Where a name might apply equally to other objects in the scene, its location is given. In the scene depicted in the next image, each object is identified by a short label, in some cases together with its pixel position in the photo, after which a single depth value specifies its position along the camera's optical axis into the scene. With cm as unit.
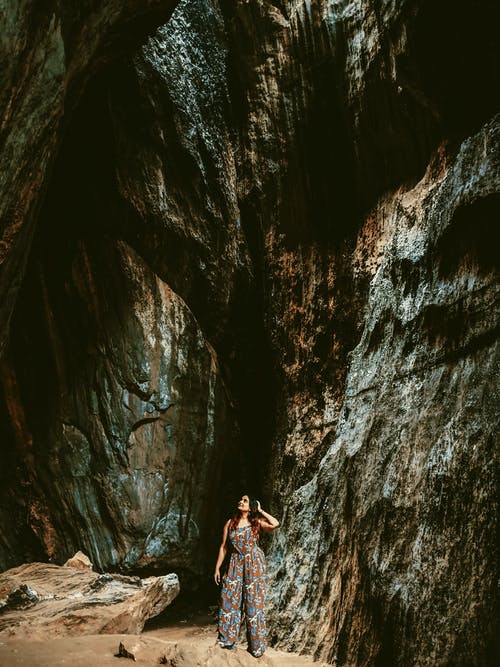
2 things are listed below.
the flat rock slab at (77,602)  575
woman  558
